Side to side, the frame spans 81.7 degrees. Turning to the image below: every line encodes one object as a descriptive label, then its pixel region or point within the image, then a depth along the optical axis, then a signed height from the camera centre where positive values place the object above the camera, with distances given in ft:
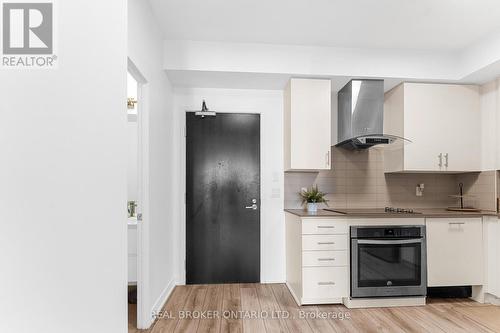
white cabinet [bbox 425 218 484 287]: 9.39 -2.77
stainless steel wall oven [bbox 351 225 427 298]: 8.94 -2.95
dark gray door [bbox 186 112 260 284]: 10.87 -1.18
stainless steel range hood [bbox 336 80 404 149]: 10.12 +2.06
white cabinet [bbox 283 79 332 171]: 10.02 +1.49
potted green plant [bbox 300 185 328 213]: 10.35 -1.12
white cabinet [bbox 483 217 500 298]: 9.31 -2.85
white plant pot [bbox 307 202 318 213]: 10.28 -1.41
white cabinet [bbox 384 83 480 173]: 10.23 +1.41
